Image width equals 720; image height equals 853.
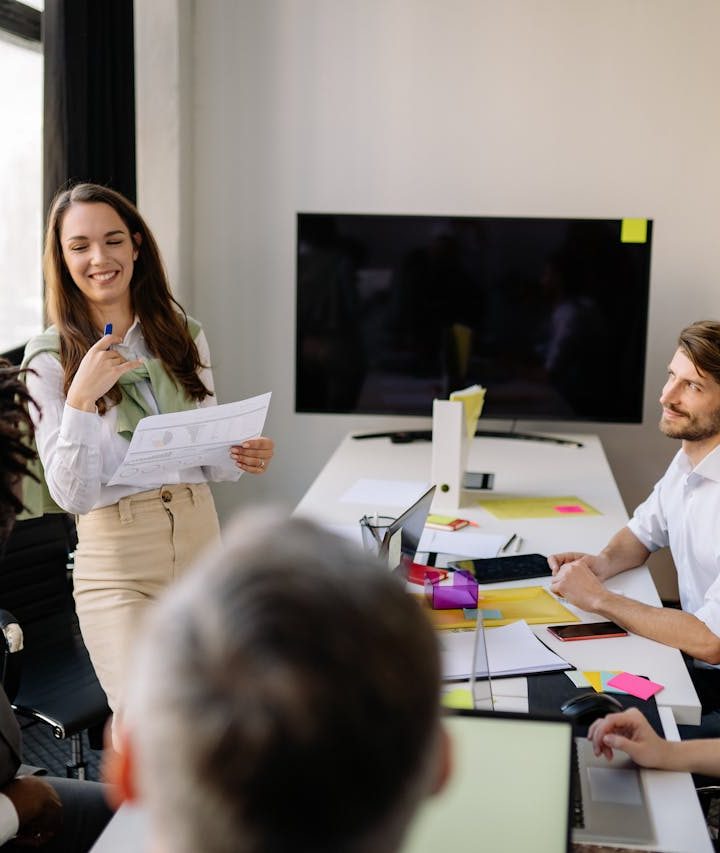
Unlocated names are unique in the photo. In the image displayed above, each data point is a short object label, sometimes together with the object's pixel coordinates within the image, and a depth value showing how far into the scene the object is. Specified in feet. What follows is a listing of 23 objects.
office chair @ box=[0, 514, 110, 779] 7.14
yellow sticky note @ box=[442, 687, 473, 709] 5.10
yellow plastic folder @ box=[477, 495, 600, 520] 8.85
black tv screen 11.86
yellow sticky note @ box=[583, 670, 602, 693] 5.37
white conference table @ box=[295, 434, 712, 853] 4.30
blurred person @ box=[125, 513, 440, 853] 1.73
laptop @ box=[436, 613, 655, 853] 3.67
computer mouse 4.67
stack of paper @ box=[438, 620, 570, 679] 5.52
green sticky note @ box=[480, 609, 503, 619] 6.33
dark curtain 9.96
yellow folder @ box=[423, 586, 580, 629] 6.25
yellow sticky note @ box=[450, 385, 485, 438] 9.21
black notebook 7.09
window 10.47
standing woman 6.74
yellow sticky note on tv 11.68
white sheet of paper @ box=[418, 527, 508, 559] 7.65
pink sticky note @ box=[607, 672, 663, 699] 5.30
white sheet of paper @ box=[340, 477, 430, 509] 9.08
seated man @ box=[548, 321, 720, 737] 7.14
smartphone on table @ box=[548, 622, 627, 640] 6.06
